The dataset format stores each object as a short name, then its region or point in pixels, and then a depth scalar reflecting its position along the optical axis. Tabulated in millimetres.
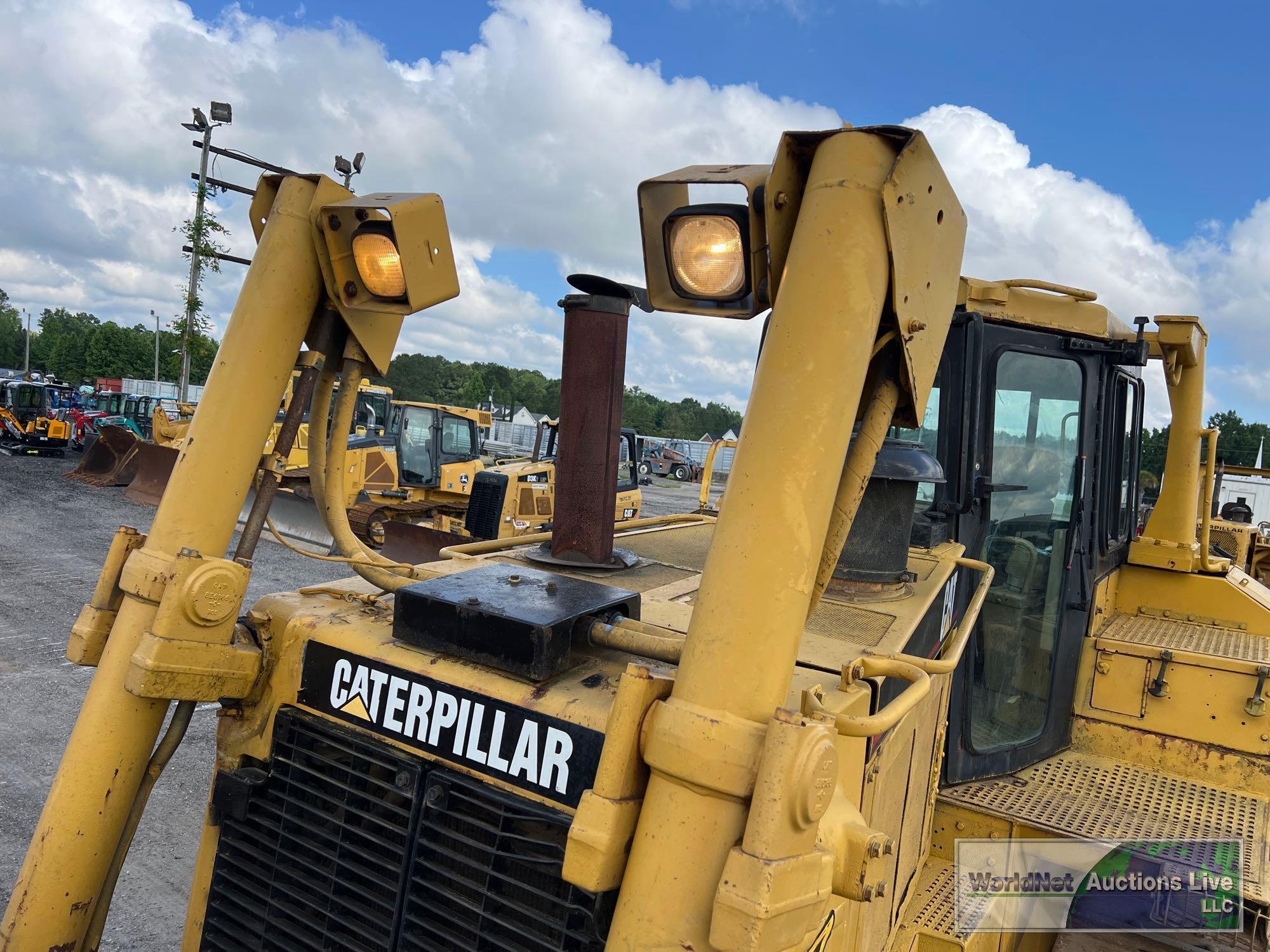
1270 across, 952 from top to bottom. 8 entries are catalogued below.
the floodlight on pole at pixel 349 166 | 18375
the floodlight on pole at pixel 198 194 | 17922
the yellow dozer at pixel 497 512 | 12453
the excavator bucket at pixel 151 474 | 15719
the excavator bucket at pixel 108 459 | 17375
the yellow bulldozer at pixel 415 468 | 14516
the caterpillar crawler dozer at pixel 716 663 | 1403
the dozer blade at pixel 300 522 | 12945
